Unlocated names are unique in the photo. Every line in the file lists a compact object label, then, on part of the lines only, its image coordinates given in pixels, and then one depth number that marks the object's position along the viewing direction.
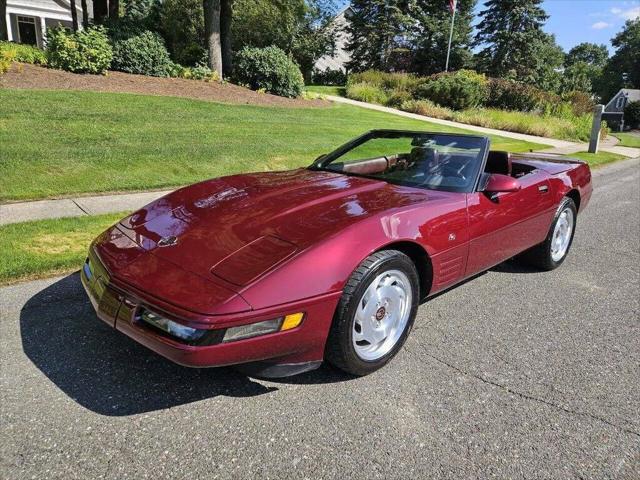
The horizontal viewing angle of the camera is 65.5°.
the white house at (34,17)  31.23
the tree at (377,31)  40.62
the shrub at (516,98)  23.34
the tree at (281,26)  24.02
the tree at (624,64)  76.59
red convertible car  2.24
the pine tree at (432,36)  42.31
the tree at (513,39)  47.22
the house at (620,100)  41.61
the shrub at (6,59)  9.99
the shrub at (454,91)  21.97
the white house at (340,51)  40.19
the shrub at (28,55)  11.18
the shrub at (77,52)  11.18
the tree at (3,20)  16.16
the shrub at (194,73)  13.50
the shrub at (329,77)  35.90
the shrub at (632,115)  39.91
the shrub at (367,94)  22.53
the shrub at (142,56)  12.36
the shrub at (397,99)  22.09
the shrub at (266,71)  14.84
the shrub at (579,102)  24.52
